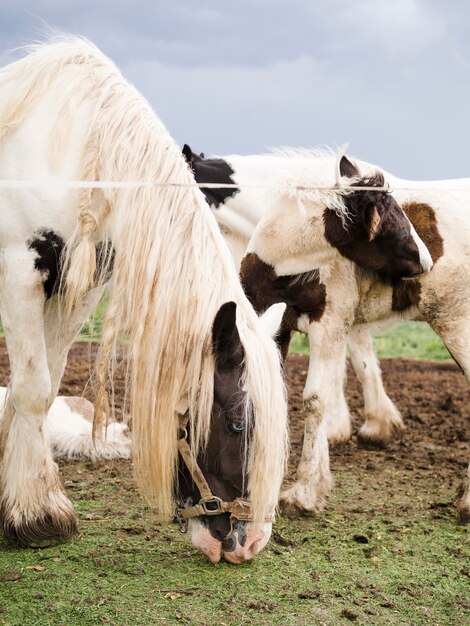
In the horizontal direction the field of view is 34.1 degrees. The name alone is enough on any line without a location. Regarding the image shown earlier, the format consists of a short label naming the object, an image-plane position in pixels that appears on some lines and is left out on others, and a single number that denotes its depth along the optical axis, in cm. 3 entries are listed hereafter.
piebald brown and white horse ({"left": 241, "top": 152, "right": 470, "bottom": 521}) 446
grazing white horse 311
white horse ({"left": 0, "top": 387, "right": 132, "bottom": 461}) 568
